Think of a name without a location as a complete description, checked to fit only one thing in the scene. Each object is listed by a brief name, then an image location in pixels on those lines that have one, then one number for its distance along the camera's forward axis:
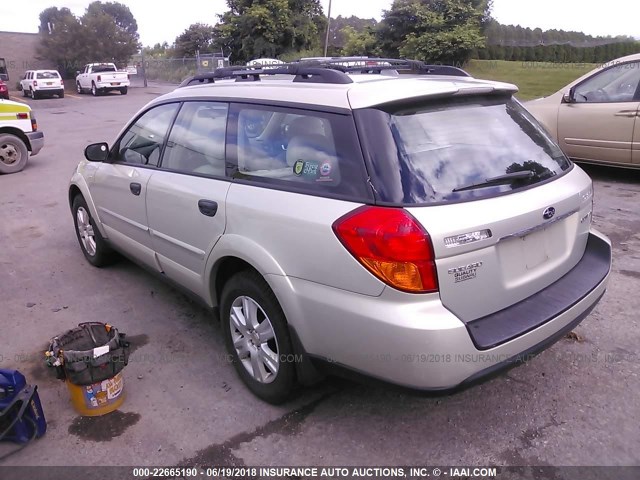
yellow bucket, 2.84
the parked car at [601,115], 6.93
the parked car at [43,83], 30.02
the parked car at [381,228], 2.23
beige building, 40.88
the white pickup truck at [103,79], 30.41
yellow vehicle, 9.52
